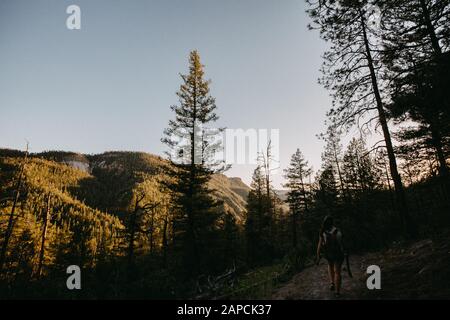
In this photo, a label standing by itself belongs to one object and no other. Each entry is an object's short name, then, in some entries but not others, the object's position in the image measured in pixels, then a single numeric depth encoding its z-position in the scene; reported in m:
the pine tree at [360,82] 11.20
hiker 6.81
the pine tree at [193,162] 17.97
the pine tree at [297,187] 31.75
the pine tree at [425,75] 7.05
